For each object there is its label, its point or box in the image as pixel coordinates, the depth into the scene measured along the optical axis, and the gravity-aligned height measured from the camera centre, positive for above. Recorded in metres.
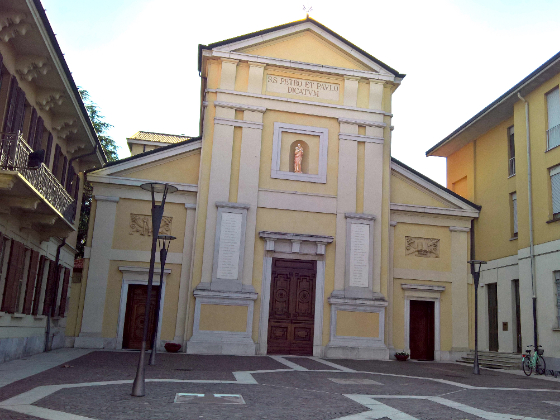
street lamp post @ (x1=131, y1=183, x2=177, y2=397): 8.61 +0.81
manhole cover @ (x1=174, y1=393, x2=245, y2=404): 8.45 -1.21
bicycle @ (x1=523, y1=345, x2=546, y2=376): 17.09 -0.74
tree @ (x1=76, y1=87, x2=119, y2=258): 31.12 +9.55
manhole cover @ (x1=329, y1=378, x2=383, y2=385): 12.12 -1.17
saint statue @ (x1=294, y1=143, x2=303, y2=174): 22.08 +6.26
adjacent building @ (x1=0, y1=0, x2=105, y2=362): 11.23 +2.95
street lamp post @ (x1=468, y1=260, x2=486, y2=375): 16.39 +1.03
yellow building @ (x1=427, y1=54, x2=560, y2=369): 18.20 +4.54
